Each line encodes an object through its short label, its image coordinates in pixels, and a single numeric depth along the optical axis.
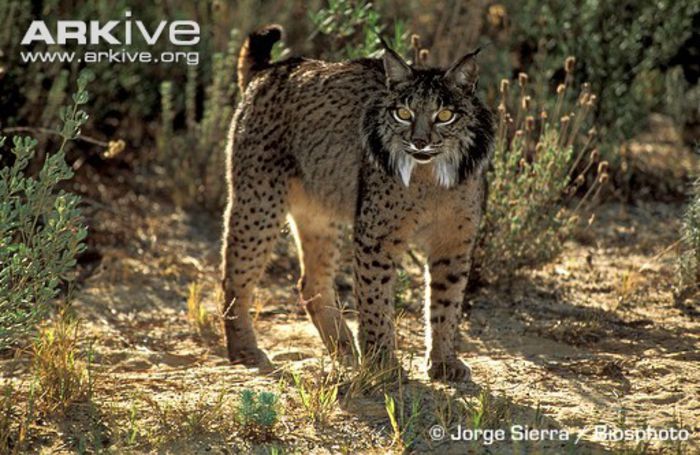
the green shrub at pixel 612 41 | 16.42
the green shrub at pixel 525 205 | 12.03
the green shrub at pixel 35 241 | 8.49
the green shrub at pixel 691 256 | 11.81
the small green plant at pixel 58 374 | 9.02
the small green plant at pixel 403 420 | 8.37
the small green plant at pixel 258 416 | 8.48
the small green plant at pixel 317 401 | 8.91
